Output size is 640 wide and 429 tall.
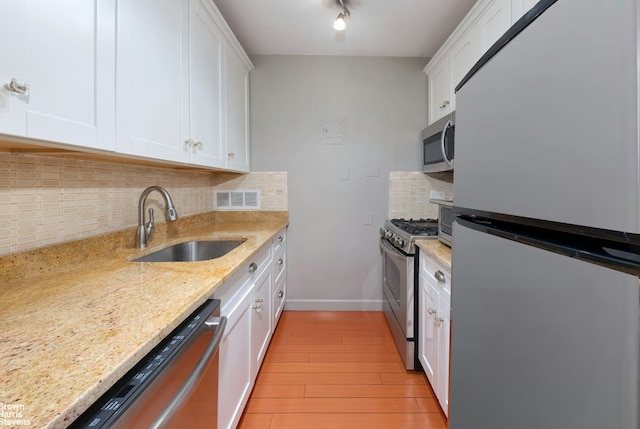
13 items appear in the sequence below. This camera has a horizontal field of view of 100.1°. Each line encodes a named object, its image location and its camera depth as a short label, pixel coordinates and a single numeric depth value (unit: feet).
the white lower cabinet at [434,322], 4.33
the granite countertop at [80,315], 1.33
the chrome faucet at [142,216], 4.50
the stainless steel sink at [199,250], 5.30
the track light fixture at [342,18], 6.03
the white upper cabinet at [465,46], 4.58
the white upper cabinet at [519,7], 4.04
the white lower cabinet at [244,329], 3.45
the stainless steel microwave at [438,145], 6.08
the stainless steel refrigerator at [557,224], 1.07
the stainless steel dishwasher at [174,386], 1.54
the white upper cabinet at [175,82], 3.22
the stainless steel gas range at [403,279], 5.83
